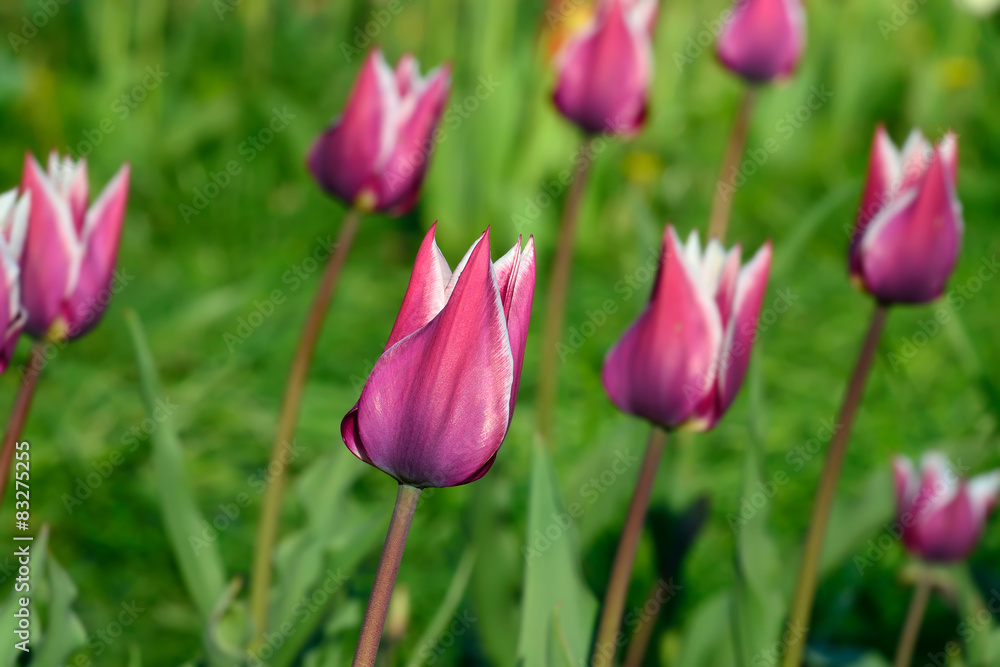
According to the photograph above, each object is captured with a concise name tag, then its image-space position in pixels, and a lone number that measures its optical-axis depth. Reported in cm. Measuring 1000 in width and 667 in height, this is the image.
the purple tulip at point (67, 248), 159
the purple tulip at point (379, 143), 171
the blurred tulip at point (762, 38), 186
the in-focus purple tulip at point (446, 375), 147
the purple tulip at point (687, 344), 159
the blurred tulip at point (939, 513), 172
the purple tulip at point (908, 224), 163
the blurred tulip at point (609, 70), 183
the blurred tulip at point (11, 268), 155
